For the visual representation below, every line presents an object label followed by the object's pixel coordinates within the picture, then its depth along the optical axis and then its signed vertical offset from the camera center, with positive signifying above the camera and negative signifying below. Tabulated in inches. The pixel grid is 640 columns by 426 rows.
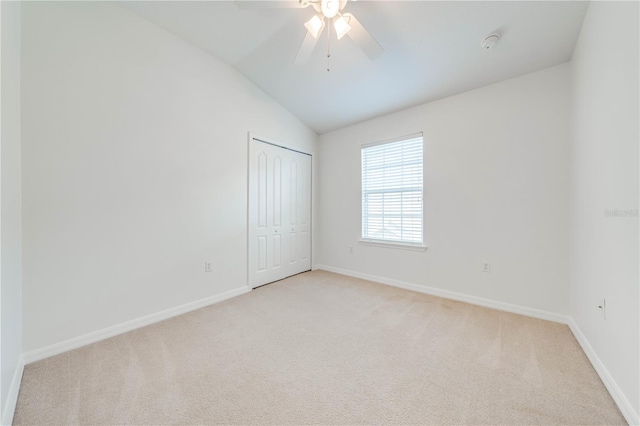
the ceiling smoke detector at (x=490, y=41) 85.0 +59.8
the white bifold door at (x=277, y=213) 139.5 -1.8
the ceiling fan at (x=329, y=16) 69.9 +55.8
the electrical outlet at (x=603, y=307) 65.1 -25.8
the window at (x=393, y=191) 135.3 +11.5
